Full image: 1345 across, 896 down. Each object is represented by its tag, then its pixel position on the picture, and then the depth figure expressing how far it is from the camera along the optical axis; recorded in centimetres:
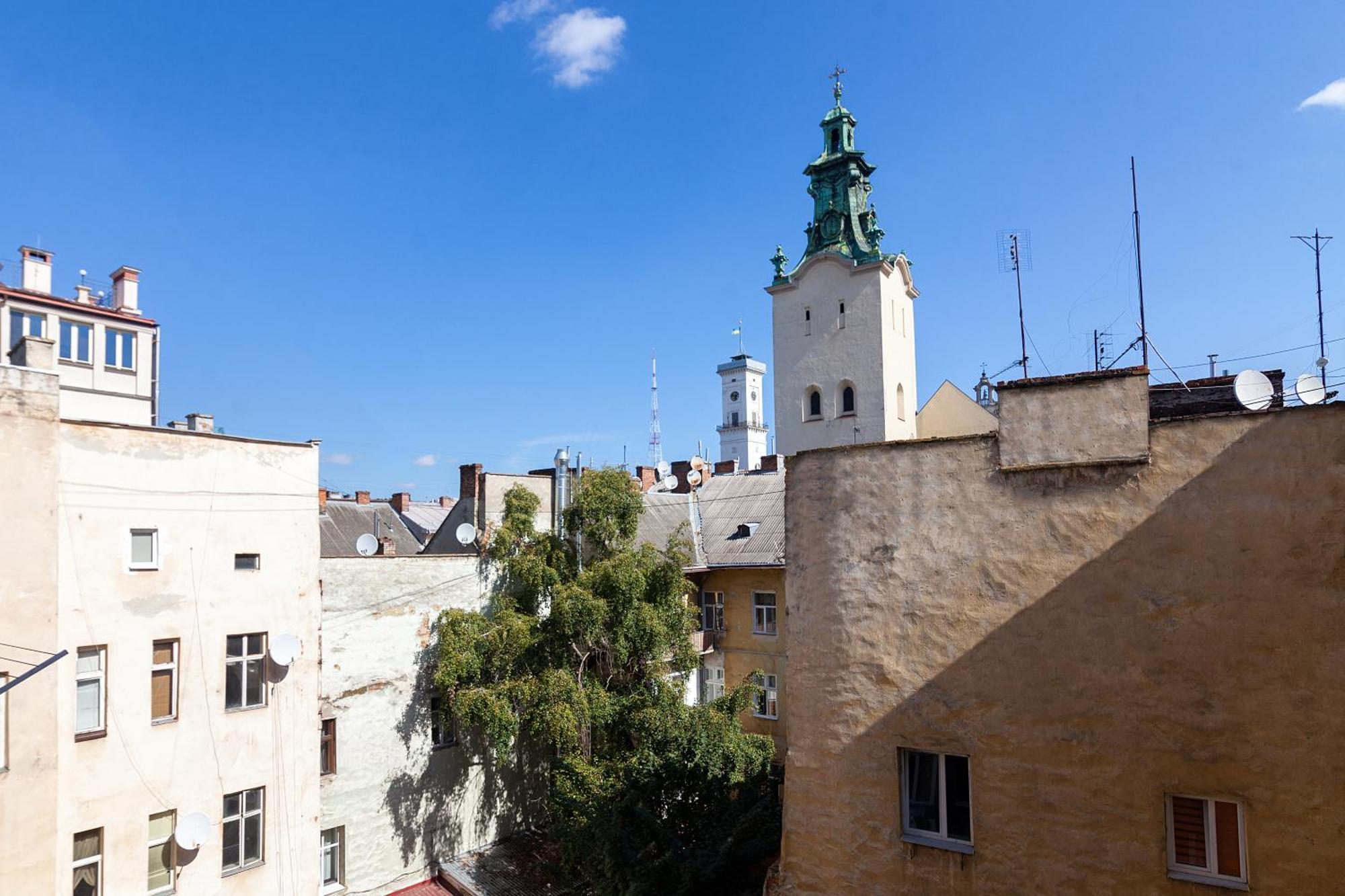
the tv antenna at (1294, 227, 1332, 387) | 1450
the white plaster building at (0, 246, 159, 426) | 2761
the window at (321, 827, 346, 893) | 1919
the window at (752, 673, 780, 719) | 2611
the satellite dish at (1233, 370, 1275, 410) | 900
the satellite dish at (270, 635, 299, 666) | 1694
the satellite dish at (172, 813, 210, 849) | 1527
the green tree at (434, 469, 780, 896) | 1521
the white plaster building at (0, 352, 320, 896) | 1396
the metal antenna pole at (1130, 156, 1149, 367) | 1027
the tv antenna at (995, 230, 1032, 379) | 1438
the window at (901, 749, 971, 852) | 779
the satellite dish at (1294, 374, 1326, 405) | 955
